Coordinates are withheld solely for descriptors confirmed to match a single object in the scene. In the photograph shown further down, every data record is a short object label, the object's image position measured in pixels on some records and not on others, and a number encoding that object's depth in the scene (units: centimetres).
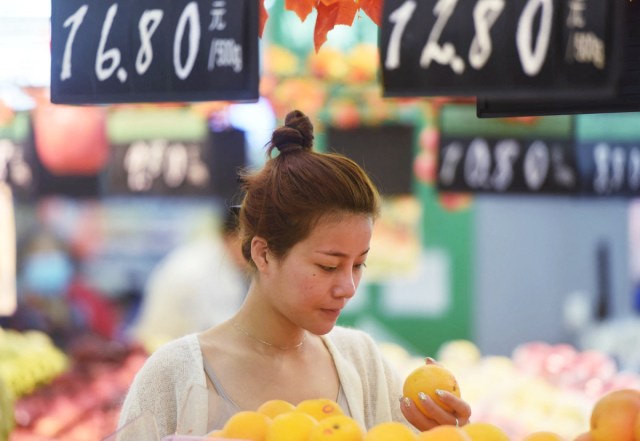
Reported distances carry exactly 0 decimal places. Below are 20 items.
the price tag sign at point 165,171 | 547
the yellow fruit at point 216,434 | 260
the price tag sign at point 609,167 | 494
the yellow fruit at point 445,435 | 249
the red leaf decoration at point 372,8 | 302
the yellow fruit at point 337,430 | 253
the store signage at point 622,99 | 299
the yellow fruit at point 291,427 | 256
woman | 285
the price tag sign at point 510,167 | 491
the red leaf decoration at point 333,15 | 299
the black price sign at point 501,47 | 283
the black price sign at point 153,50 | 298
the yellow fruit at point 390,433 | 252
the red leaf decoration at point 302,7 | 299
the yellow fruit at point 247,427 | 259
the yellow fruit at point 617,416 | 259
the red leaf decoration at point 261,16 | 300
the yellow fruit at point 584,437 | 262
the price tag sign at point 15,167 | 579
